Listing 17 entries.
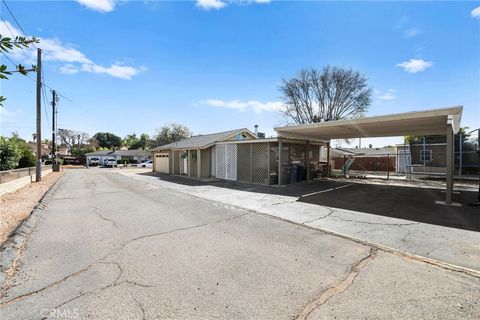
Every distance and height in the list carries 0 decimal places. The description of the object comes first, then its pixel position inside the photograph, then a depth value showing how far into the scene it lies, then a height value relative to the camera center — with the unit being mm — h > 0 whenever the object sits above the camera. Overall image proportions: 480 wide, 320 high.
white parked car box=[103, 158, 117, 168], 43562 -853
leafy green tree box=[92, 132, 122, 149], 73888 +5840
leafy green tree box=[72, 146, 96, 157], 61781 +2138
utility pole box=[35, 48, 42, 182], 15719 +2947
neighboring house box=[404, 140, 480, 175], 16641 -33
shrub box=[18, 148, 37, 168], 17109 -43
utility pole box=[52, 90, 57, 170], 27141 +3037
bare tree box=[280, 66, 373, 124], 28031 +7615
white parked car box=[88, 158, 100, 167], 47656 -737
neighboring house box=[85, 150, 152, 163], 55344 +736
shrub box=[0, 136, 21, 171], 12914 +241
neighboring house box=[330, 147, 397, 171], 26391 -478
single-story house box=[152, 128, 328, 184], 13008 -3
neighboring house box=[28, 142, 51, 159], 66438 +2740
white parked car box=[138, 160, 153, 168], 42762 -1128
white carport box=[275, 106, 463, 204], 7738 +1371
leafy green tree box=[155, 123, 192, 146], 53125 +5484
